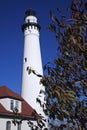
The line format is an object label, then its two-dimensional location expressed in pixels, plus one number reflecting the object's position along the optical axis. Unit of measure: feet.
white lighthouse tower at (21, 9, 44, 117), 114.52
